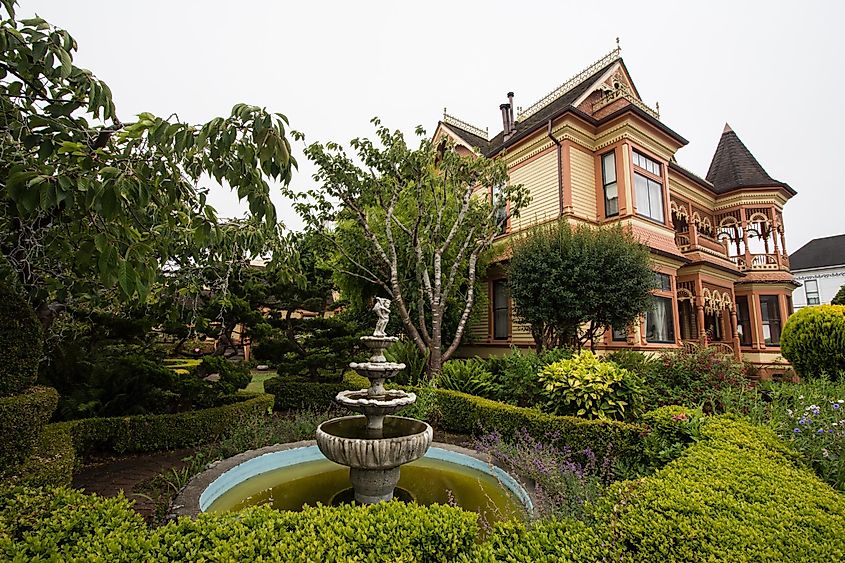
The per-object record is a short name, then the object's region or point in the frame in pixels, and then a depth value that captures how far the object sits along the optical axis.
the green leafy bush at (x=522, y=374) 8.12
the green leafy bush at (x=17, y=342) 4.42
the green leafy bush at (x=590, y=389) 7.00
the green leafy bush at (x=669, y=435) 5.03
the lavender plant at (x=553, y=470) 4.21
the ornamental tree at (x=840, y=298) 28.89
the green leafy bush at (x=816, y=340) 9.69
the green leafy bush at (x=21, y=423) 3.99
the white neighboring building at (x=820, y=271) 38.38
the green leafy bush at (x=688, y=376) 8.16
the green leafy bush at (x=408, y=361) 10.86
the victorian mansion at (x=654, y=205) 13.57
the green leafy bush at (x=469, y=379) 9.02
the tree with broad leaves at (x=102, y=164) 2.22
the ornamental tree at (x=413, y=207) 11.12
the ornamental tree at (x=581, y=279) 10.73
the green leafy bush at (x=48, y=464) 3.98
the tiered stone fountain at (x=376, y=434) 4.09
